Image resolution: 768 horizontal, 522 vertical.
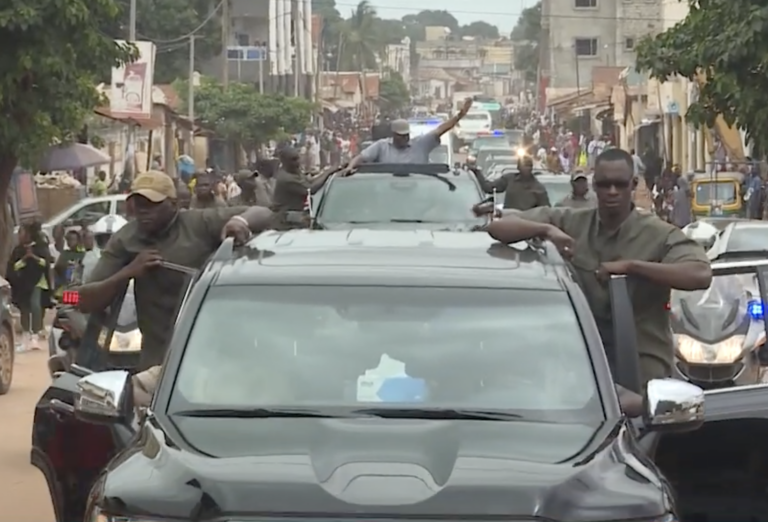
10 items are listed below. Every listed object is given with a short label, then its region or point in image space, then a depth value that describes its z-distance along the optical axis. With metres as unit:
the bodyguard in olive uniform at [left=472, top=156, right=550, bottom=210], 18.23
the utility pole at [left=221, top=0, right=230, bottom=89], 57.06
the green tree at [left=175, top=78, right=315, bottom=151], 58.44
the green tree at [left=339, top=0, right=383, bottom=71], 136.12
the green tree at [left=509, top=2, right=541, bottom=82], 128.25
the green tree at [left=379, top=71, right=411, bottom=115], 150.62
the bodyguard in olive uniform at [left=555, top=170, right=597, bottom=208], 17.17
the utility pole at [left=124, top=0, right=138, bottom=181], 35.59
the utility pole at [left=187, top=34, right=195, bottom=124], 49.24
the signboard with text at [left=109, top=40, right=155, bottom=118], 34.91
